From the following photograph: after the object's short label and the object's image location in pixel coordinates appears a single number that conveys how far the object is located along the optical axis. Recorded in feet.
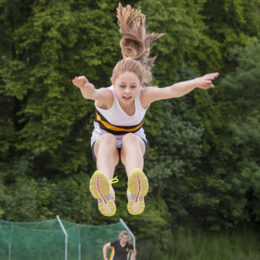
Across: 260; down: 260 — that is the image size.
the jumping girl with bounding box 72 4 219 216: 38.06
